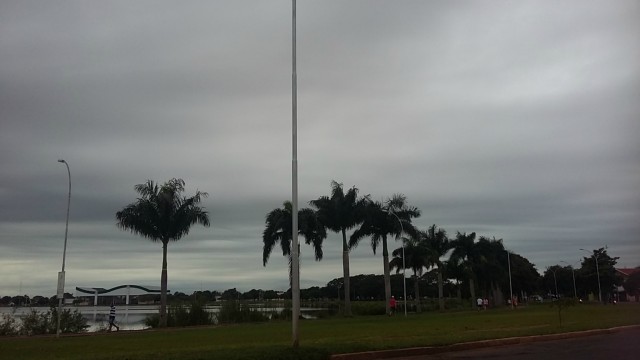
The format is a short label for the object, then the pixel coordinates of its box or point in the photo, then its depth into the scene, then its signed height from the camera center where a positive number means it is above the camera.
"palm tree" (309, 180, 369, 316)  50.41 +7.23
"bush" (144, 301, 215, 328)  40.19 -1.18
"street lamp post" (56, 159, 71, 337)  30.44 +0.65
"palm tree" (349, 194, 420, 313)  51.16 +6.26
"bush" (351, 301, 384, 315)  57.00 -1.19
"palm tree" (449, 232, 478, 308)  76.44 +5.63
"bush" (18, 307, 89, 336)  34.38 -1.30
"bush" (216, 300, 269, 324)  42.78 -1.12
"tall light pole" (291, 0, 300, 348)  16.77 +3.38
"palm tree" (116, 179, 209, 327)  39.94 +5.57
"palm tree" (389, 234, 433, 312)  61.88 +4.08
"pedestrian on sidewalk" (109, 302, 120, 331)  34.03 -0.95
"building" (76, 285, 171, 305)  70.19 +1.06
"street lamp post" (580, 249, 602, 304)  91.01 +5.42
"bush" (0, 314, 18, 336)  32.81 -1.39
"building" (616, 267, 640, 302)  79.19 -0.35
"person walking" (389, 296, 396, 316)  51.63 -0.81
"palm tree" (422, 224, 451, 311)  65.06 +6.03
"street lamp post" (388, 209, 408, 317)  52.84 +6.71
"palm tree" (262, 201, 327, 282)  48.50 +5.48
